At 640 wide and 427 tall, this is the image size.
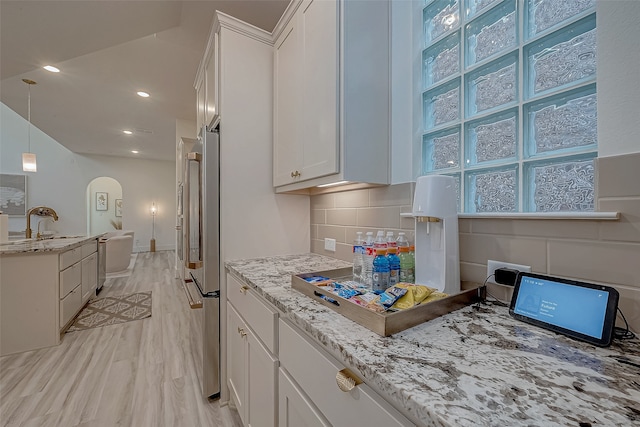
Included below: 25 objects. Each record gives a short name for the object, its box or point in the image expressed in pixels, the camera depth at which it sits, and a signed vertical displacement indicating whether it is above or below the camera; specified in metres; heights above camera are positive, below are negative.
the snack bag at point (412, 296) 0.74 -0.25
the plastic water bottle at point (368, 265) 1.04 -0.22
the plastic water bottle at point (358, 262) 1.11 -0.22
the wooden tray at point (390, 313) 0.63 -0.28
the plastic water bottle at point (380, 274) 0.98 -0.24
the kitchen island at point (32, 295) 2.18 -0.73
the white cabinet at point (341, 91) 1.12 +0.57
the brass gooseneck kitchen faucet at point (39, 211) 3.18 +0.02
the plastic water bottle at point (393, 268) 0.99 -0.22
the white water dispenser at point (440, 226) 0.89 -0.05
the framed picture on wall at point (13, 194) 6.24 +0.47
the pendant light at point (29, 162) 3.67 +0.74
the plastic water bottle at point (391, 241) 1.05 -0.12
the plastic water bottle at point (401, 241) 1.10 -0.12
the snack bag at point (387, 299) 0.72 -0.26
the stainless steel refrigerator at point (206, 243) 1.54 -0.19
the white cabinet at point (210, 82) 1.64 +0.99
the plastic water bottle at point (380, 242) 1.03 -0.12
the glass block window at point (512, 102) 0.79 +0.40
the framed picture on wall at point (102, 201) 7.95 +0.38
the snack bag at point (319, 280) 0.95 -0.27
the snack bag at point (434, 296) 0.77 -0.26
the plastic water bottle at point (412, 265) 1.04 -0.22
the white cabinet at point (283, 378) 0.55 -0.50
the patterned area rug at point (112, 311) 2.76 -1.18
